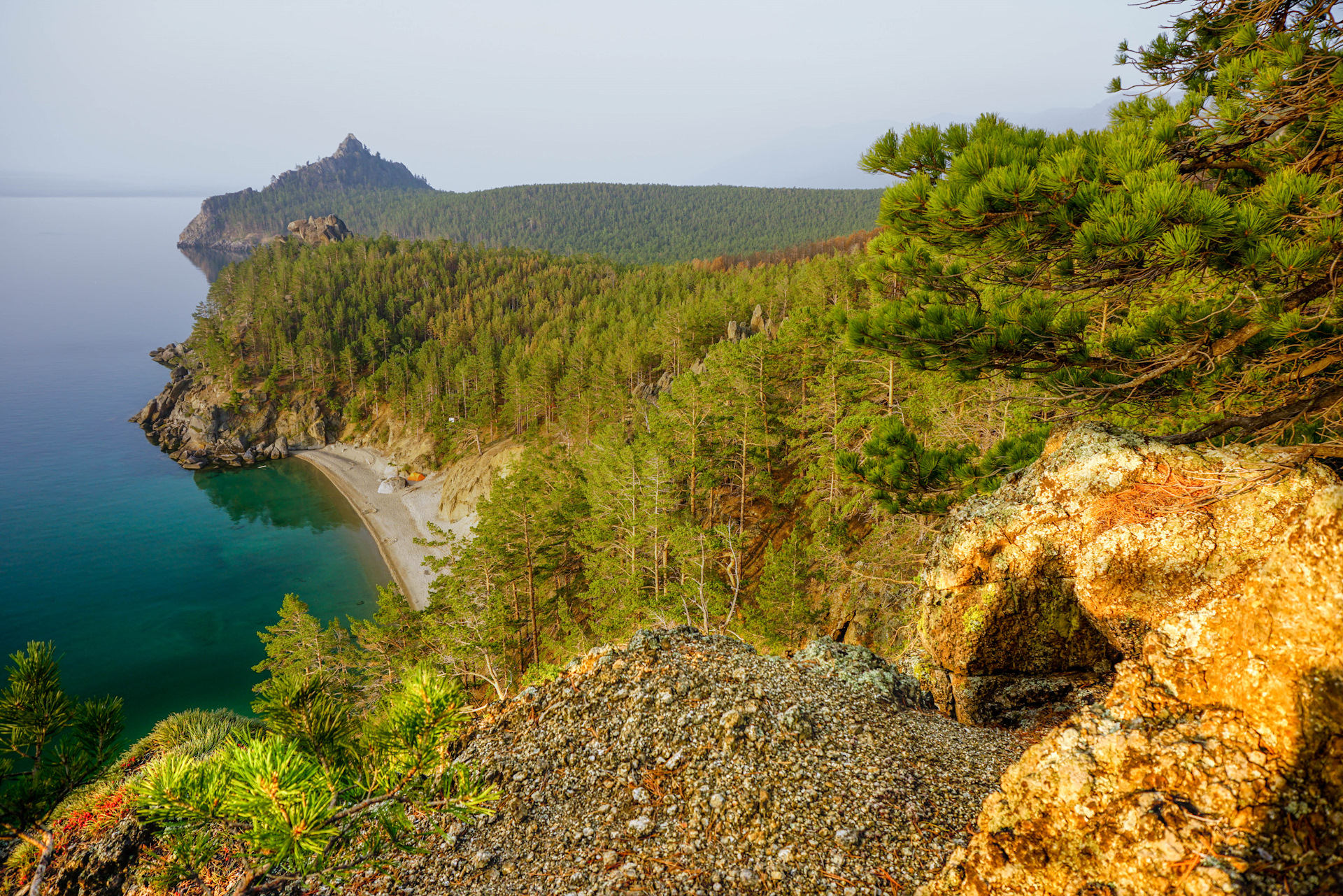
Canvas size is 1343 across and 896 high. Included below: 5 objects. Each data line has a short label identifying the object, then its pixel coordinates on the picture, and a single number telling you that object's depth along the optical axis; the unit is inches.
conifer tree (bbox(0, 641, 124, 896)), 162.1
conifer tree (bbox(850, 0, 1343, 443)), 154.0
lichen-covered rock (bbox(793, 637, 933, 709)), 249.8
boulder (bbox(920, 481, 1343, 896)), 99.1
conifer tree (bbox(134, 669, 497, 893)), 101.7
